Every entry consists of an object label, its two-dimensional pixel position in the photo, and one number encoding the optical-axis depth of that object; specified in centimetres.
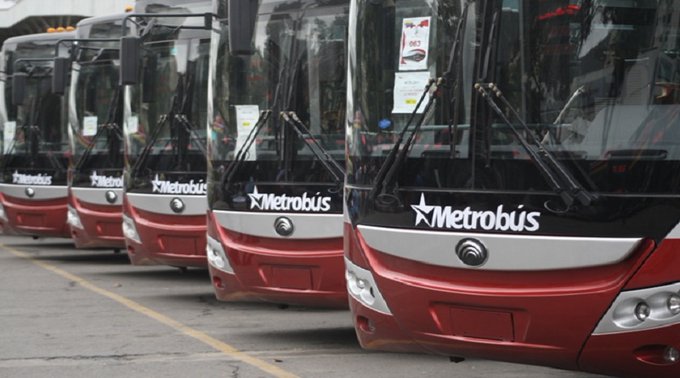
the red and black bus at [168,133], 1395
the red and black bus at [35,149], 1991
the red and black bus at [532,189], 666
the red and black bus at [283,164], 1027
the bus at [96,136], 1739
